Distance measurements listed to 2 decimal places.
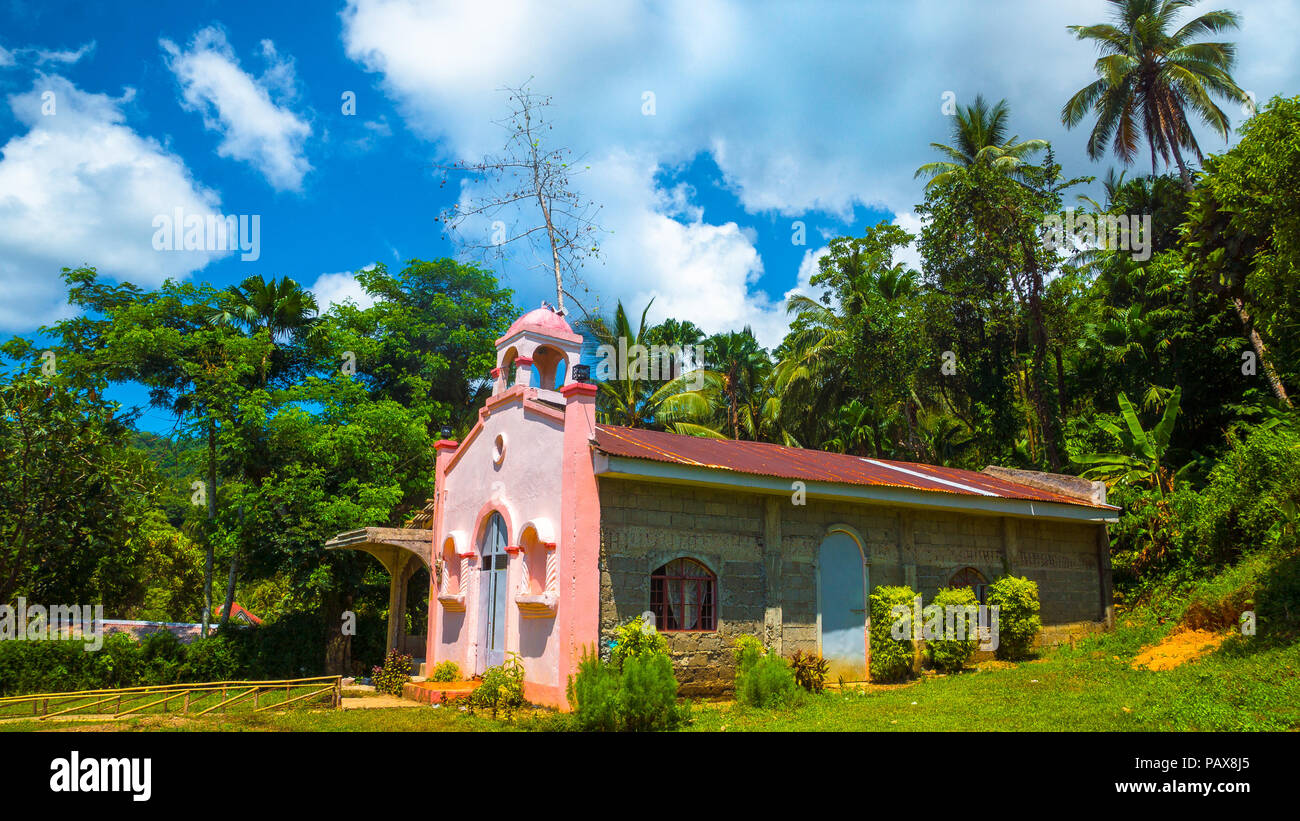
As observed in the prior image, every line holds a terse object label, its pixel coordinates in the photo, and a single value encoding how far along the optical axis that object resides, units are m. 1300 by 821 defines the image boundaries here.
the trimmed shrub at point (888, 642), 15.12
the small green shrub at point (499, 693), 12.60
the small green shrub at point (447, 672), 15.45
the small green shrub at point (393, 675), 16.30
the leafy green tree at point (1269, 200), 12.55
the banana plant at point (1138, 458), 20.45
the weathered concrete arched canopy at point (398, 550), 17.89
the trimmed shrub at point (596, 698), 10.09
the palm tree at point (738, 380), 36.72
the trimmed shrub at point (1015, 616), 16.94
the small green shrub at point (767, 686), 12.22
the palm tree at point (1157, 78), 26.19
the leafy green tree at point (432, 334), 29.67
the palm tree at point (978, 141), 31.52
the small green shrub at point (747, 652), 12.80
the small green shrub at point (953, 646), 15.98
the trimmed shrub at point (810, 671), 13.76
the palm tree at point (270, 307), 25.83
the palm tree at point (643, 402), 31.47
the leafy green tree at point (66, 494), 19.42
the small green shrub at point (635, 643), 12.19
